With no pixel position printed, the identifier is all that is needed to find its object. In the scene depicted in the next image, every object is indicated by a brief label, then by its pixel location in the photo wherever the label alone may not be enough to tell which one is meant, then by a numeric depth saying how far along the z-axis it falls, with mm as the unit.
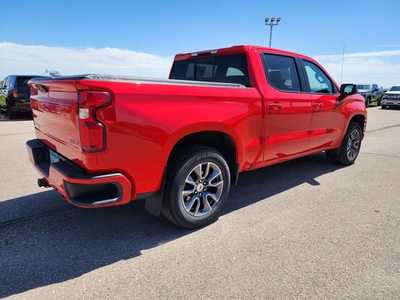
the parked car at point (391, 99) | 22328
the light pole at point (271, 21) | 37844
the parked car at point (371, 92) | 26466
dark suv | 11727
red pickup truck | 2459
